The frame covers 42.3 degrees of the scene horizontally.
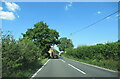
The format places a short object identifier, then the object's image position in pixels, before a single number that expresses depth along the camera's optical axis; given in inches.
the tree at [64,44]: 4970.5
